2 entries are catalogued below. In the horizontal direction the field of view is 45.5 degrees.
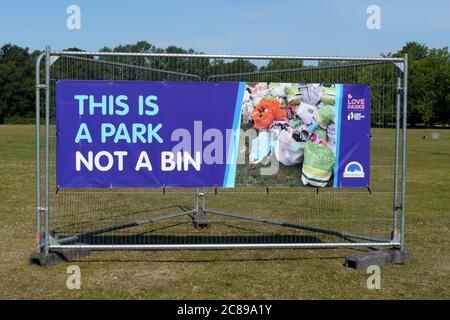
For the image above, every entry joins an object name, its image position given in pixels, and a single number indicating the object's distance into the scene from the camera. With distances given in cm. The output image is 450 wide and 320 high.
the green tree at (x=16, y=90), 10075
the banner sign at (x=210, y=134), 693
